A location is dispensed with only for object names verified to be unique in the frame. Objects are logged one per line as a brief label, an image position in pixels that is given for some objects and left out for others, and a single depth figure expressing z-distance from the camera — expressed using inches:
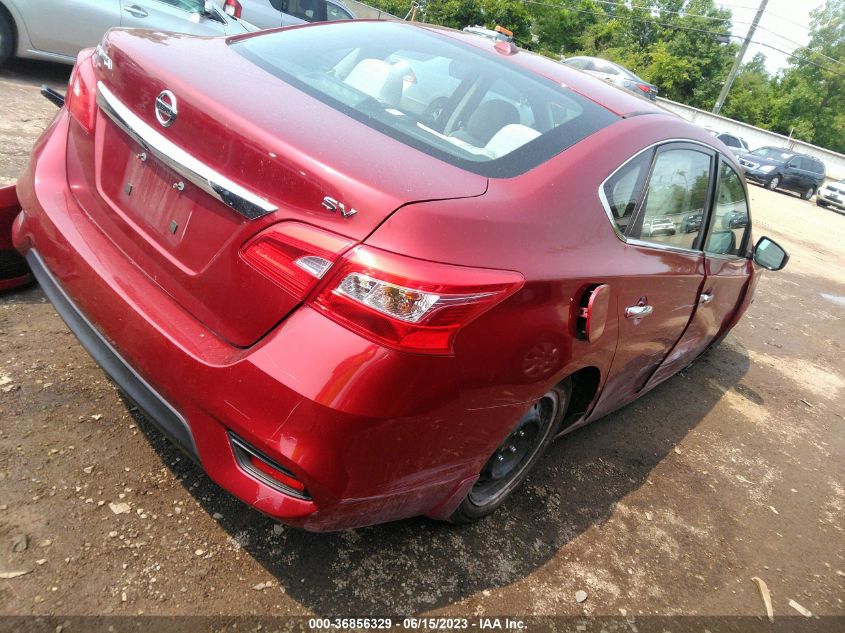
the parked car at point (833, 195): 889.5
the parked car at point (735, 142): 981.2
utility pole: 1332.4
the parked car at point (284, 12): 448.1
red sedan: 65.5
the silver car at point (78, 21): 259.3
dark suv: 915.4
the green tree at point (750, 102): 1893.5
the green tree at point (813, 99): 1886.1
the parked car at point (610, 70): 618.0
